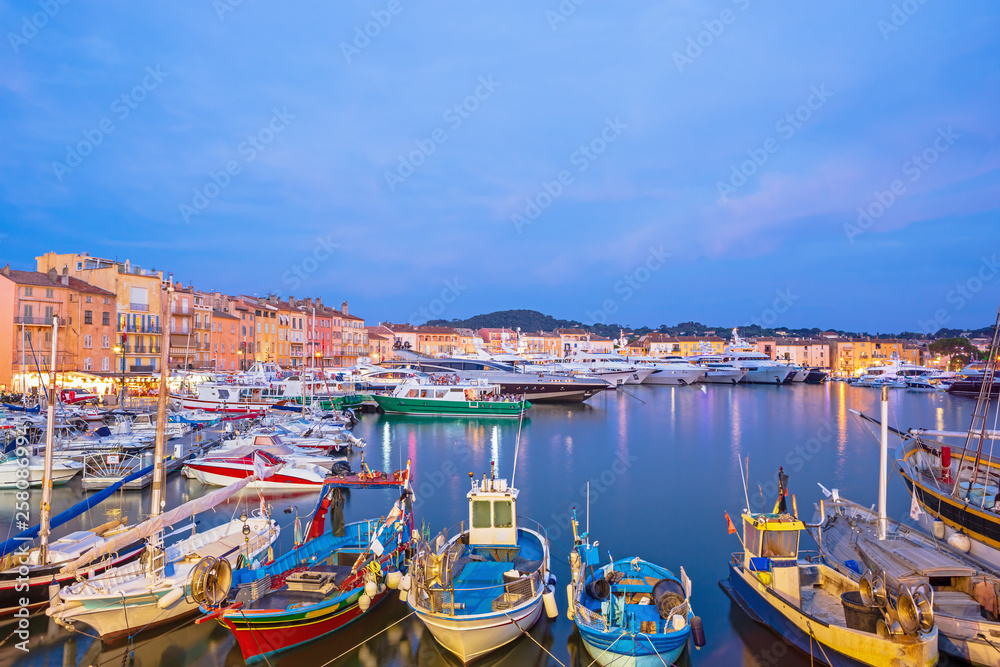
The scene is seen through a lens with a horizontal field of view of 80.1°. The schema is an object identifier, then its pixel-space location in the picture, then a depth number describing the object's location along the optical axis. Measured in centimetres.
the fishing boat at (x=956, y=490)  1113
